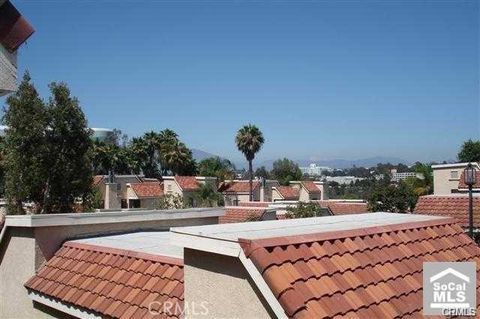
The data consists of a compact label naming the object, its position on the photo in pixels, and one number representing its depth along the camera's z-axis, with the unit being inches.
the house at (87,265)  211.8
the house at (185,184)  1919.9
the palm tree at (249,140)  2155.5
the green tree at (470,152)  2832.2
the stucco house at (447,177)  1321.4
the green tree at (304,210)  963.3
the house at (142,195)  1977.1
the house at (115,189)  1881.2
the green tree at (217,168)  2462.1
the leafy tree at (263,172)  4301.2
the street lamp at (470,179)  577.9
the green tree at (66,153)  832.9
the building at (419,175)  2250.2
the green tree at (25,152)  815.1
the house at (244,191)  2218.3
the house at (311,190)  2321.6
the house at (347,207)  1440.7
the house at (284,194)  2242.9
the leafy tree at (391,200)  1343.5
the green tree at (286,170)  3464.6
